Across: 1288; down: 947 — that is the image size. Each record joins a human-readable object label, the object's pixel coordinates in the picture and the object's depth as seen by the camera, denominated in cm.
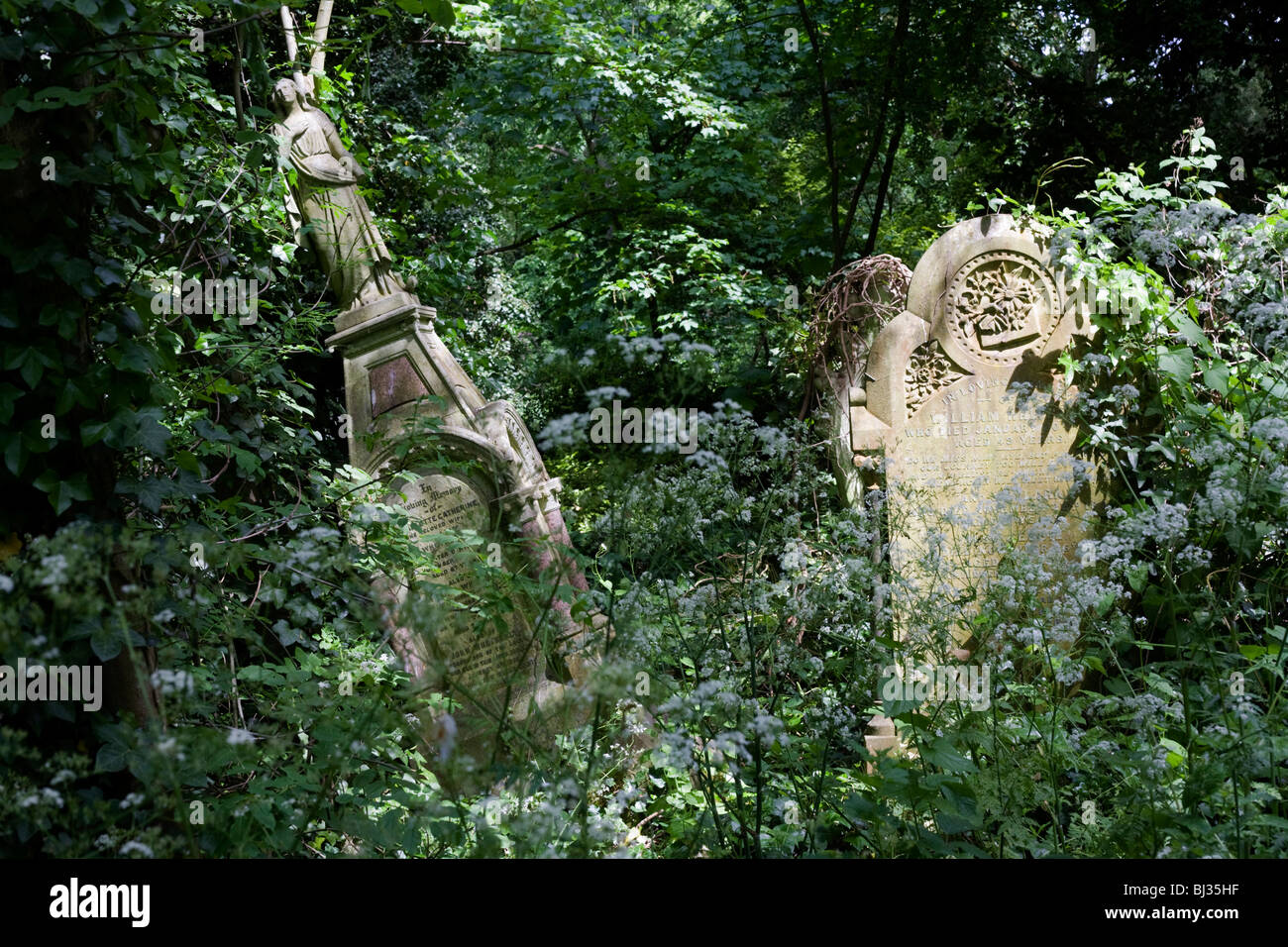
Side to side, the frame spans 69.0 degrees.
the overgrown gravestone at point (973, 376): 543
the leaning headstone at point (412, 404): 545
